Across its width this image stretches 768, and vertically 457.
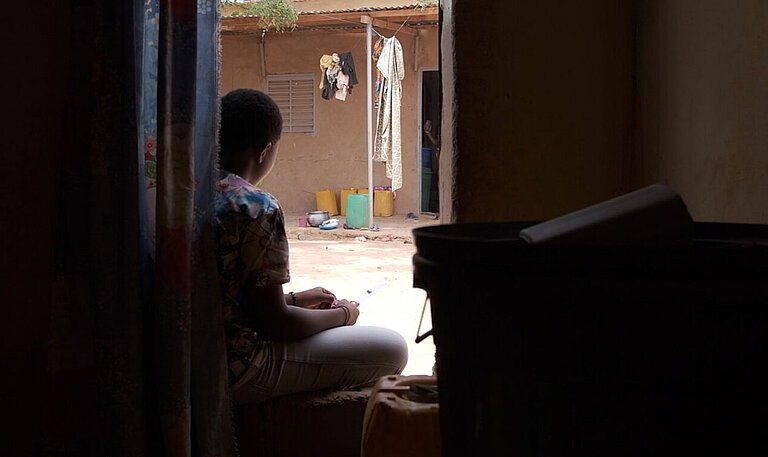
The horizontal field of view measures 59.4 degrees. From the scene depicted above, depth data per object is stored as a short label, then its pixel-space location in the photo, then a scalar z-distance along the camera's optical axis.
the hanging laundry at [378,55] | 9.84
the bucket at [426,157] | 11.15
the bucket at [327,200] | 10.98
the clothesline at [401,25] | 9.16
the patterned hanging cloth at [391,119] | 9.67
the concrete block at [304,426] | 2.16
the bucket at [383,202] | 10.93
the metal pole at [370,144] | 9.54
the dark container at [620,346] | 0.77
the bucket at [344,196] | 10.87
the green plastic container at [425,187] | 11.23
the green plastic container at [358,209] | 9.95
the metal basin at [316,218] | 10.03
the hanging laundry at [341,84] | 10.47
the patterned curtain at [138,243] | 1.85
